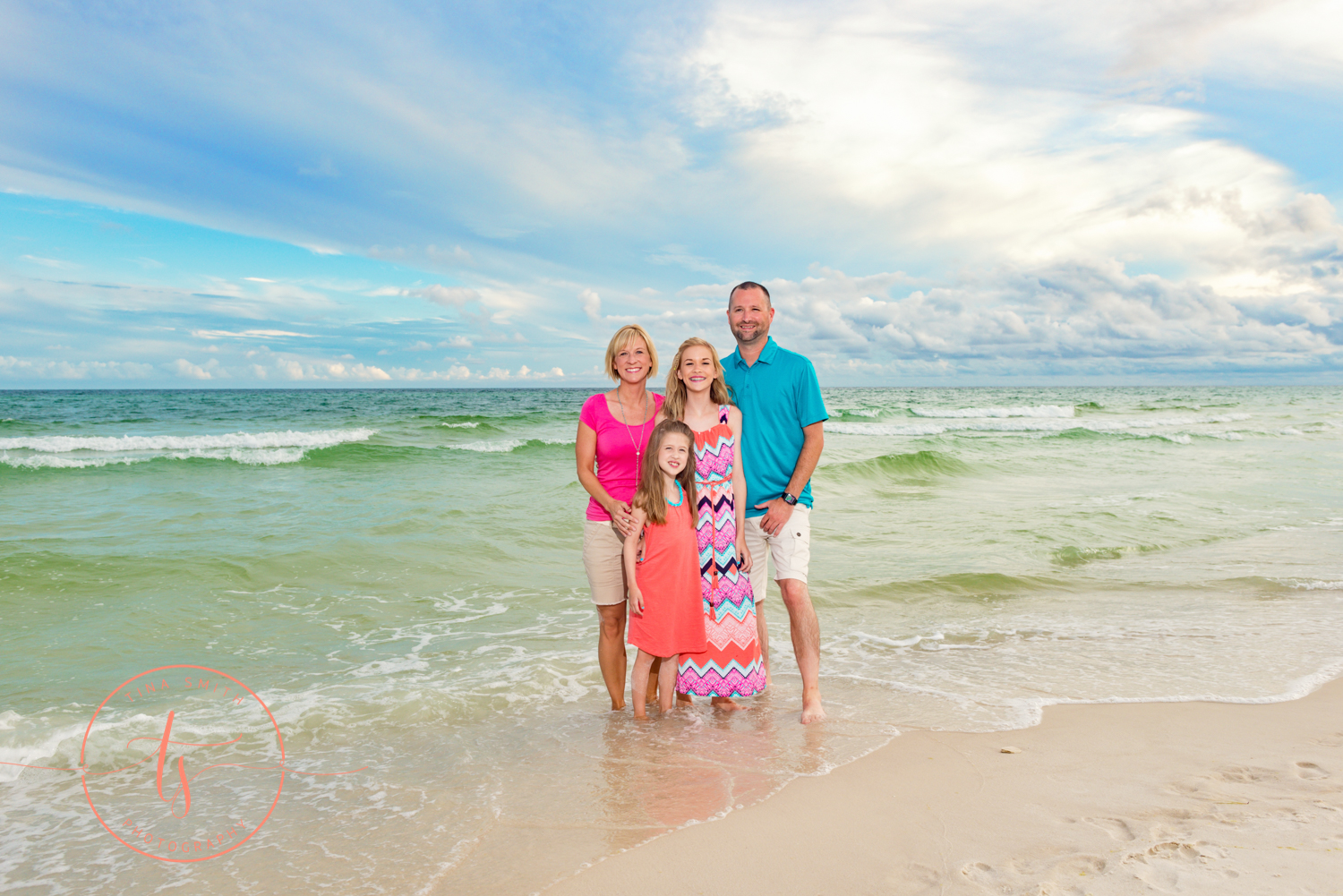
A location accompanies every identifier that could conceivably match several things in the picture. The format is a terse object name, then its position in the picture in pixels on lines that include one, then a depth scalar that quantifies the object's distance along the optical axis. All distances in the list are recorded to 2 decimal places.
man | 4.27
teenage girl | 4.16
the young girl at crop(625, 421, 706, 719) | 4.05
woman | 4.14
